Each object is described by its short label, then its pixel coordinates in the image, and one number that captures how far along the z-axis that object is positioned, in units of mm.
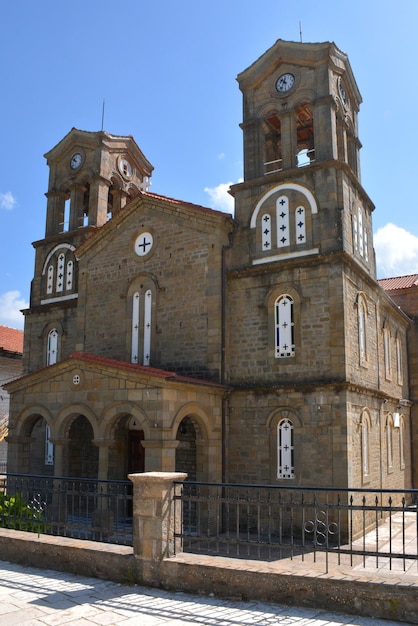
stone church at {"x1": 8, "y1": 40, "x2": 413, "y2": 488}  14531
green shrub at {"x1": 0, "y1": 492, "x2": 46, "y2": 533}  11768
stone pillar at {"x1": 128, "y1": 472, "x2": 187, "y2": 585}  7957
